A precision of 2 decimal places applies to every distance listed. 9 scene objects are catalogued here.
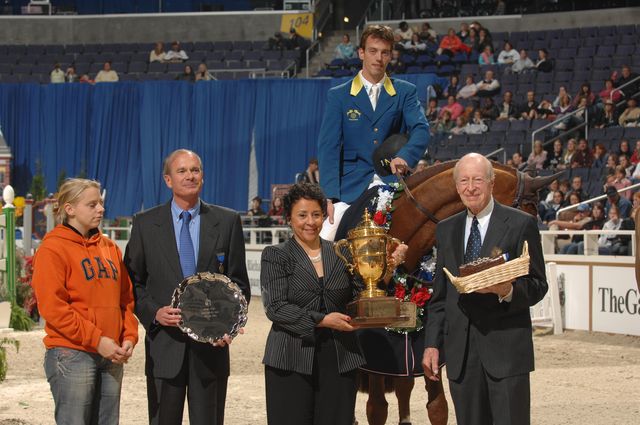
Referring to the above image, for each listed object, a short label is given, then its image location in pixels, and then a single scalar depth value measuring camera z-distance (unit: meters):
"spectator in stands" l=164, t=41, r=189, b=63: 27.00
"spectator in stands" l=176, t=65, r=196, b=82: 26.00
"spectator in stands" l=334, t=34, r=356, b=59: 24.89
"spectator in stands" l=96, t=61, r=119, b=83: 26.72
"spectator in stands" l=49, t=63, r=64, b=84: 26.75
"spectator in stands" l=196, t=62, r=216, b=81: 25.77
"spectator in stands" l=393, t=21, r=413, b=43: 24.45
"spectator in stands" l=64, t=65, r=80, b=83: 27.03
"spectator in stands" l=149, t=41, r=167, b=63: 27.16
